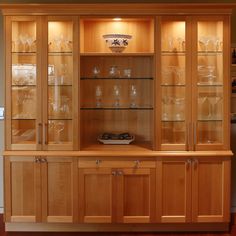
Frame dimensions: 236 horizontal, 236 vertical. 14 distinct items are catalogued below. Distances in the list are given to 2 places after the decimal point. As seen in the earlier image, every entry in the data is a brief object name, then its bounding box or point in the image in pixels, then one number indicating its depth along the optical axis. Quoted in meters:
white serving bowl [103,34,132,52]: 2.82
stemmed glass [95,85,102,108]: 3.07
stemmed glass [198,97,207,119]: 2.79
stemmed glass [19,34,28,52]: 2.77
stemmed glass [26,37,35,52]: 2.77
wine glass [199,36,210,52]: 2.77
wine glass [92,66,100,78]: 3.04
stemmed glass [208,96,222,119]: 2.80
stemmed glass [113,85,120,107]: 3.08
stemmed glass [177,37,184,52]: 2.77
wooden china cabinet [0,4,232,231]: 2.73
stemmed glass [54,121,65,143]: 2.81
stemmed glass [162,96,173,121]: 2.80
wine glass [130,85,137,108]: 3.07
